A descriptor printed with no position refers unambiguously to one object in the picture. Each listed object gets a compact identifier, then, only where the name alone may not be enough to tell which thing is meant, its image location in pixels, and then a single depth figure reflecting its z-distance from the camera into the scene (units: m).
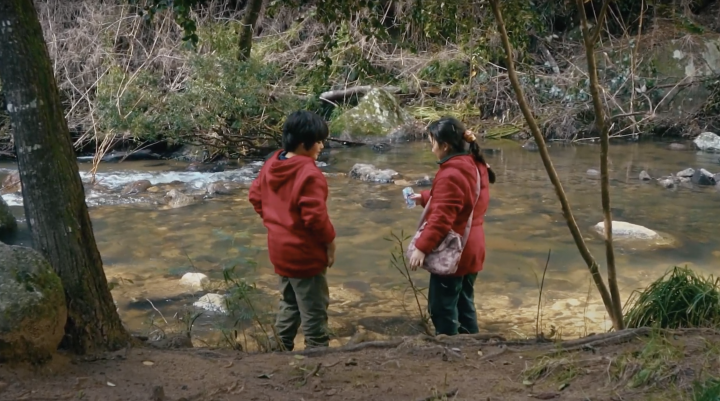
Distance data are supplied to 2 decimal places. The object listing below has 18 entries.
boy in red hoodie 3.71
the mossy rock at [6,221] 7.88
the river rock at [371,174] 10.90
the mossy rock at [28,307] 2.92
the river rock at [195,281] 6.20
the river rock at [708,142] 13.09
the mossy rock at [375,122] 14.48
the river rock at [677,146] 13.27
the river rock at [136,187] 10.31
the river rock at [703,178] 10.34
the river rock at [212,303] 5.55
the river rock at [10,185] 10.39
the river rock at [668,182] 10.25
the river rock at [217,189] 10.27
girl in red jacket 3.85
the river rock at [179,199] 9.61
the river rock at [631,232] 7.60
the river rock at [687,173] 10.70
